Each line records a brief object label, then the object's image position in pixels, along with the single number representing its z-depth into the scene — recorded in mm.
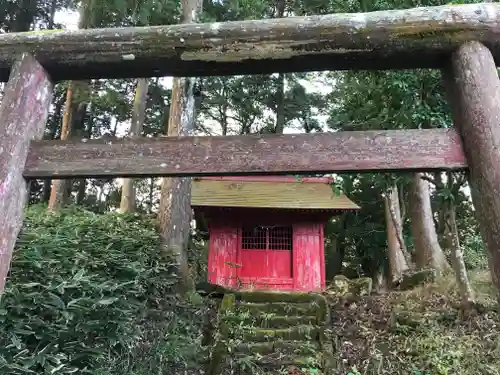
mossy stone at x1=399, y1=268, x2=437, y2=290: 9820
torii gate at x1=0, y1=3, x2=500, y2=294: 2465
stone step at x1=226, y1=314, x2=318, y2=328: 8156
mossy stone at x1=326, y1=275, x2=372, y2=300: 10414
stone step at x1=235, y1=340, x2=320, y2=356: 7078
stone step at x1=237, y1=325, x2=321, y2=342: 7562
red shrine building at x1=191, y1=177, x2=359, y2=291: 12148
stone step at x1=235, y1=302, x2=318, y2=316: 8641
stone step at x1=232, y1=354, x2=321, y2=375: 6645
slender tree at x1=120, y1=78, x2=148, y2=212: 12417
